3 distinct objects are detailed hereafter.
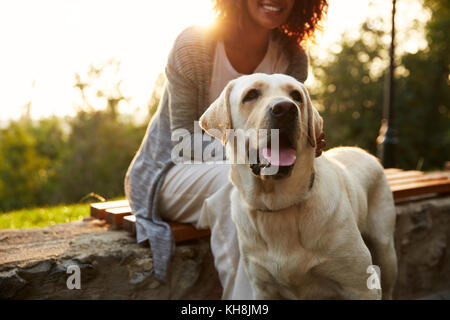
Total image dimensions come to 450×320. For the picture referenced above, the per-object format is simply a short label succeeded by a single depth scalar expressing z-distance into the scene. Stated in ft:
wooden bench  9.42
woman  8.82
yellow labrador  6.50
